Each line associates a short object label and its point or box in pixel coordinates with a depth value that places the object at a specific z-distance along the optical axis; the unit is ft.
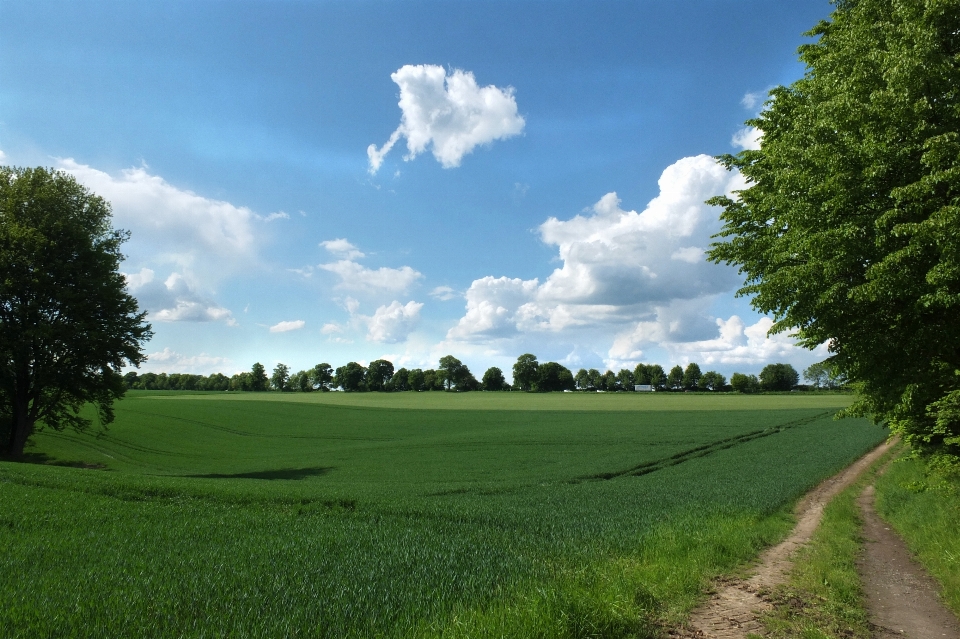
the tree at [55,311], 94.94
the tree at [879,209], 35.91
